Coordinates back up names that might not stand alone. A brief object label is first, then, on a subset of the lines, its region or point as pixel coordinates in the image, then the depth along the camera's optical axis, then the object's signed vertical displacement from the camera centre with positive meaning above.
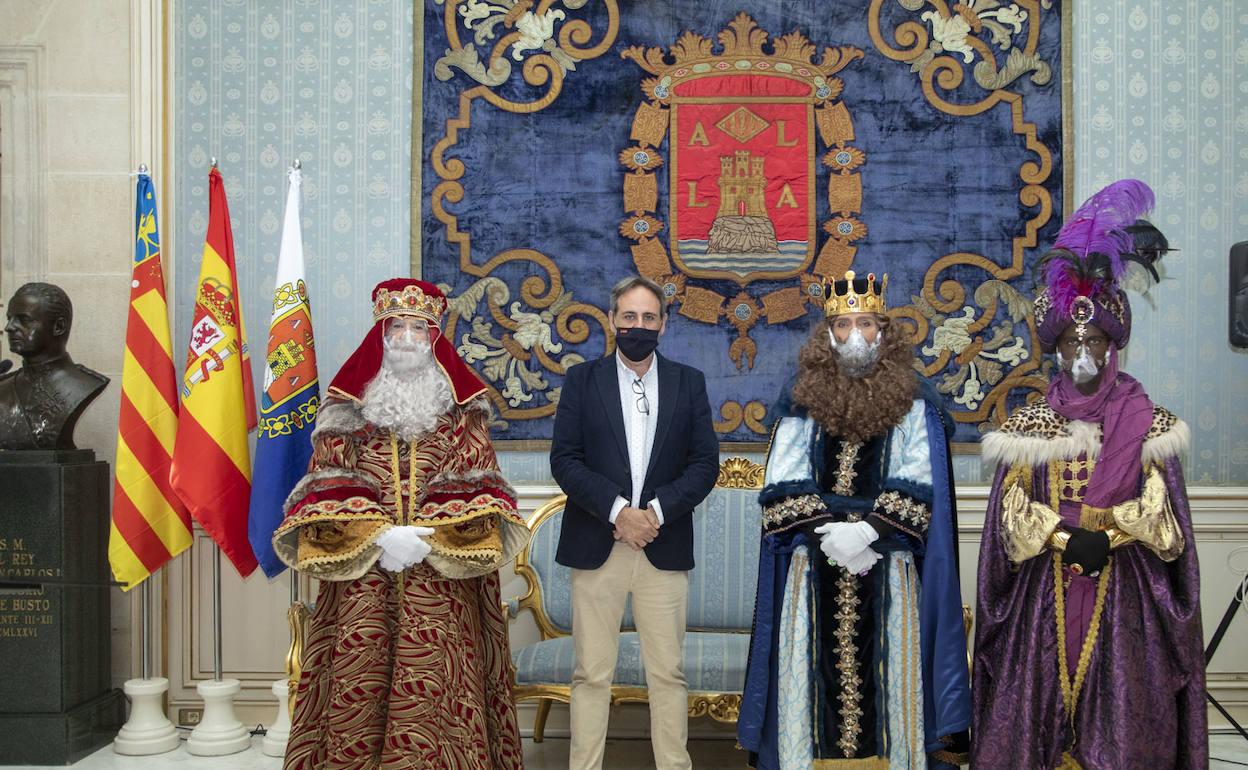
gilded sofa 4.61 -0.89
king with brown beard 3.54 -0.70
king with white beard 3.54 -0.63
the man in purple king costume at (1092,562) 3.34 -0.62
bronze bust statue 4.50 -0.05
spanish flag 4.50 -0.16
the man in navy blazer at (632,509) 3.67 -0.47
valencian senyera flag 4.56 -0.26
